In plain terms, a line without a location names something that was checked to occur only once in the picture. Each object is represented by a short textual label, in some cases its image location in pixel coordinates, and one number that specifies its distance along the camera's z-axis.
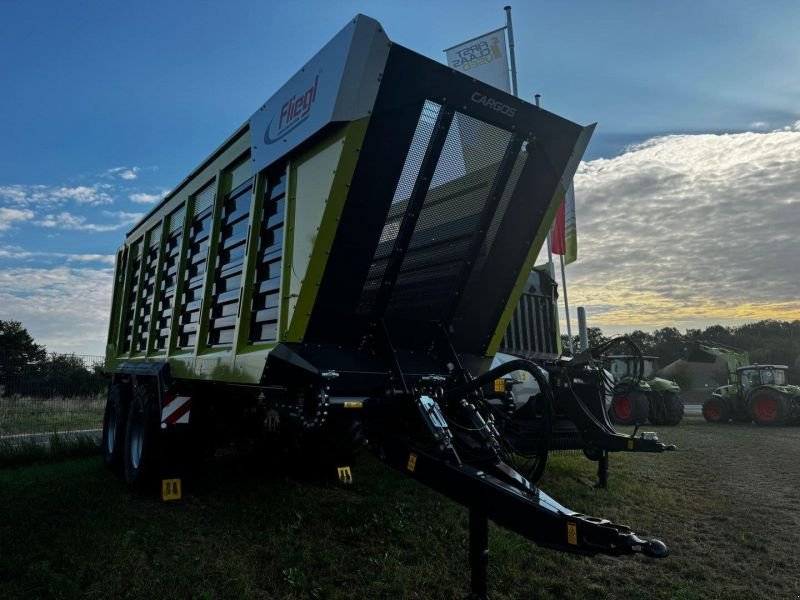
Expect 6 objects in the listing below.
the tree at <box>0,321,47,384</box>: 10.76
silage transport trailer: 3.30
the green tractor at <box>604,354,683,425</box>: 14.19
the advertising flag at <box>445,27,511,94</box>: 13.11
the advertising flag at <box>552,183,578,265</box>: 13.01
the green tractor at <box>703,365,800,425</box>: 14.64
